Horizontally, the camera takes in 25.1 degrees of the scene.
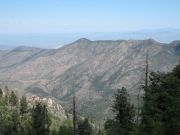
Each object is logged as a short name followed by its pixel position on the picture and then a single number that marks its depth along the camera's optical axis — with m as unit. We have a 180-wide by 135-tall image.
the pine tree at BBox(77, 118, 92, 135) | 128.38
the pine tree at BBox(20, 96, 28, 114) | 178.93
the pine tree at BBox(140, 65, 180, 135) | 50.16
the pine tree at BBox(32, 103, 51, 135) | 87.12
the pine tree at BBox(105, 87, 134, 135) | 61.28
